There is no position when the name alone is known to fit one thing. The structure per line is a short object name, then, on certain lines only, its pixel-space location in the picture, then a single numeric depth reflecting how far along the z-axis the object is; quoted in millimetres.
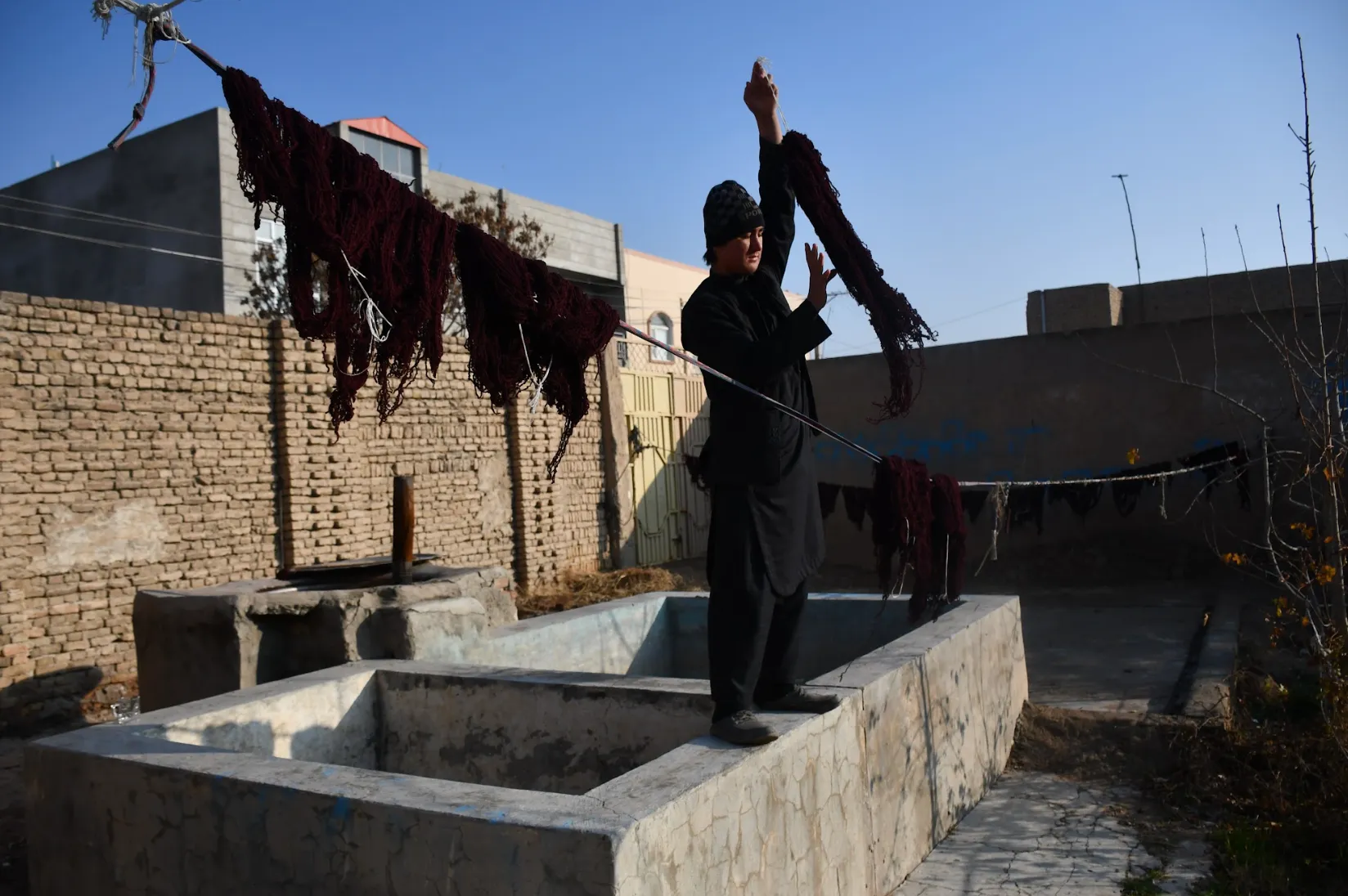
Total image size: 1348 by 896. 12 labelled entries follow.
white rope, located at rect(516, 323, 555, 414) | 3244
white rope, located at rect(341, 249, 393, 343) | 2881
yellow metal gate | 14273
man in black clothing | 2859
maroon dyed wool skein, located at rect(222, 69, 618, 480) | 2752
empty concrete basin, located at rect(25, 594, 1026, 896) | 2355
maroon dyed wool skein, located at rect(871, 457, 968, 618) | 4078
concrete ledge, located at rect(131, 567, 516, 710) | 4844
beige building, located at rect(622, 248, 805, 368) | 27016
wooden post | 5461
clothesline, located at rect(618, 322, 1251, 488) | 2891
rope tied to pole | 2576
